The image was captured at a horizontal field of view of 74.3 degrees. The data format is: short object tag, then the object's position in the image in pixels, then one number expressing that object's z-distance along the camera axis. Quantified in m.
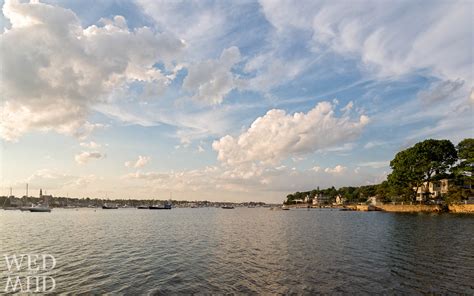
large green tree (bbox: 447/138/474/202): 108.12
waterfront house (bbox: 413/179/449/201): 125.83
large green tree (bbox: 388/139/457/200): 118.94
